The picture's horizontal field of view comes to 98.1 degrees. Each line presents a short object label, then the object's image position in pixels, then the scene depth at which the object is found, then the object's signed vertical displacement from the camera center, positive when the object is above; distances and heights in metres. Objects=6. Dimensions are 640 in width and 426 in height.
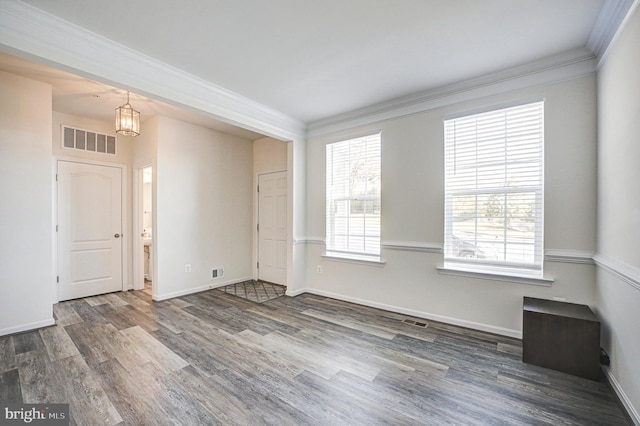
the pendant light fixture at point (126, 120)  3.35 +1.09
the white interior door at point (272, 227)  5.20 -0.33
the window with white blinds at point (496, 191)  2.79 +0.23
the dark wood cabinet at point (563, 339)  2.19 -1.05
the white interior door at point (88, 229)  4.18 -0.32
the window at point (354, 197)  3.92 +0.20
